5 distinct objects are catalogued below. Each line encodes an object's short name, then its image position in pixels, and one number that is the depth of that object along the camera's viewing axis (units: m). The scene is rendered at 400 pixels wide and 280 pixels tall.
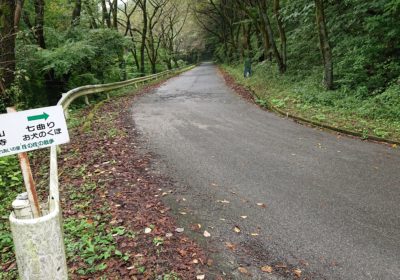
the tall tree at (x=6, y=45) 8.50
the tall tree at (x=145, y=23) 25.89
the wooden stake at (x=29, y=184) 2.52
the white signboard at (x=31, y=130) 2.54
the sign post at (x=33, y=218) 2.46
